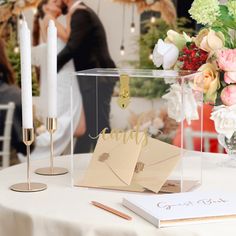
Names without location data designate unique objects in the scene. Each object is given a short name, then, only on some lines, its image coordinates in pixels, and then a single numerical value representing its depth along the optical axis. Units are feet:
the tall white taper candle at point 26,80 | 6.19
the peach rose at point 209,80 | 6.57
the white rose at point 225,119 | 6.56
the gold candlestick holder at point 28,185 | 6.25
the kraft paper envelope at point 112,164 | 6.31
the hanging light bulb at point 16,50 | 13.37
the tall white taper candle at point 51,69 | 6.71
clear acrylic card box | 6.21
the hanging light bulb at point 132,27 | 12.82
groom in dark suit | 13.04
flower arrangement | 6.56
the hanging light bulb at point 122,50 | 12.95
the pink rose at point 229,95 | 6.58
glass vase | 7.10
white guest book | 5.43
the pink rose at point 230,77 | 6.53
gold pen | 5.59
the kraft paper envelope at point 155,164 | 6.21
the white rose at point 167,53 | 6.90
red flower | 6.75
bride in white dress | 13.14
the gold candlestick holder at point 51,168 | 6.75
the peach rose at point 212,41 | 6.59
